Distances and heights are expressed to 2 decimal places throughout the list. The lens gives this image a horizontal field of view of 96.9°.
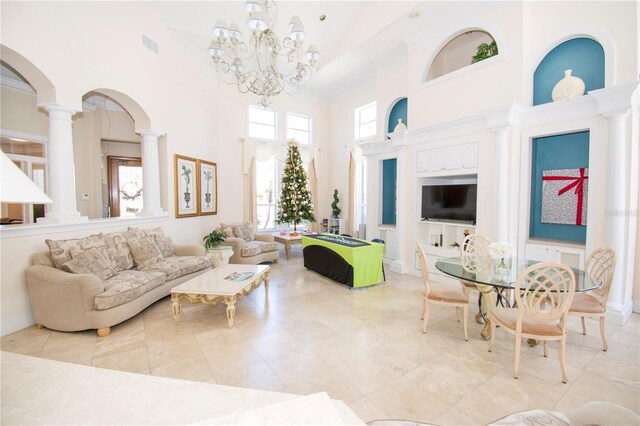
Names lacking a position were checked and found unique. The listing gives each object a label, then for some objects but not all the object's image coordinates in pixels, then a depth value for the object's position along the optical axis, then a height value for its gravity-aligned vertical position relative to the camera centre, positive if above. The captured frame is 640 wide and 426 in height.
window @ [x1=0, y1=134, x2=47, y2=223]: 5.79 +0.92
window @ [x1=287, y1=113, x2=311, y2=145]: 8.68 +2.39
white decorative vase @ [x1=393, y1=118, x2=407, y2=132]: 5.83 +1.60
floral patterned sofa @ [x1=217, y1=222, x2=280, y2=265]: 5.95 -0.88
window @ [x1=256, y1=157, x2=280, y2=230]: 8.27 +0.38
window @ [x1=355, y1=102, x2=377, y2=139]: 7.92 +2.40
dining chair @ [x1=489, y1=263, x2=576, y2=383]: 2.37 -0.96
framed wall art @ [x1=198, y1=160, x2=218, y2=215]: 6.42 +0.40
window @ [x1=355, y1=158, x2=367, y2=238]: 8.08 +0.36
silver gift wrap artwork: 4.08 +0.13
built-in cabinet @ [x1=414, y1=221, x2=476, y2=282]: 5.12 -0.67
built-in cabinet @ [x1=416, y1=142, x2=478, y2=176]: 4.70 +0.79
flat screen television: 4.93 +0.05
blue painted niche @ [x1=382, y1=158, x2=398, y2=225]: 6.99 +0.38
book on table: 3.78 -0.99
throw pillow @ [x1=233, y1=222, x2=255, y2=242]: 6.54 -0.63
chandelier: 3.39 +2.13
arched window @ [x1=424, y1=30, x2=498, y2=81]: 5.20 +2.93
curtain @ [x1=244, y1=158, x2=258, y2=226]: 7.71 +0.25
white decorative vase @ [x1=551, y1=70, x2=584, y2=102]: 3.78 +1.58
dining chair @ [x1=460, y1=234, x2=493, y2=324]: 3.24 -0.64
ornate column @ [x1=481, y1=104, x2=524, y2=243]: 4.21 +0.48
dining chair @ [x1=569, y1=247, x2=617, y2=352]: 2.81 -0.98
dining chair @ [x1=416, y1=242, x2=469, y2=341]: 3.13 -1.05
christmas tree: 7.81 +0.34
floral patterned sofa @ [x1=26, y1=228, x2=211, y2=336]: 3.14 -0.95
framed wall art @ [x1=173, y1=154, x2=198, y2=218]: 5.74 +0.39
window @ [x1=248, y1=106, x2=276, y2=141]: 7.98 +2.33
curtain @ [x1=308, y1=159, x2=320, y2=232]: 8.93 +0.61
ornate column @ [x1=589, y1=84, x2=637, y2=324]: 3.43 +0.10
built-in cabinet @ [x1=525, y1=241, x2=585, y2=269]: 3.85 -0.68
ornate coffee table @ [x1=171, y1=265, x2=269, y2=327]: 3.36 -1.03
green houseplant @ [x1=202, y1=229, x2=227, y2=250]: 5.45 -0.70
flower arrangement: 2.92 -0.47
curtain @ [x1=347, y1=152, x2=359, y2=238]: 8.12 +0.28
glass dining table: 2.69 -0.73
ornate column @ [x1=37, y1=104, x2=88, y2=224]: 3.70 +0.51
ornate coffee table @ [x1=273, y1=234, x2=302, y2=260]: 7.05 -0.89
